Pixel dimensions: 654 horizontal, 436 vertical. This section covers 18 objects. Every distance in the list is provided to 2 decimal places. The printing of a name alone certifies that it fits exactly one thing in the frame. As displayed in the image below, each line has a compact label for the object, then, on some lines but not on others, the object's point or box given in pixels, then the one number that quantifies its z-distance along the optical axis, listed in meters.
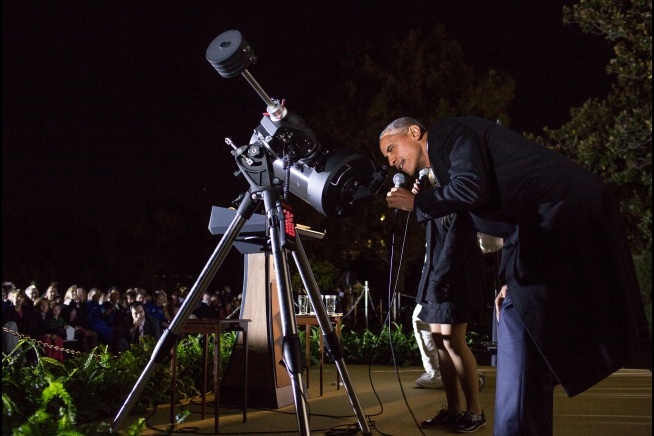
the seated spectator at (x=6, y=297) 9.55
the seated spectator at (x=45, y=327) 9.73
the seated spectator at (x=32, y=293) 10.99
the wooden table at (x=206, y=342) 3.97
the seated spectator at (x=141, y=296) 13.14
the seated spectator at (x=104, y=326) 11.32
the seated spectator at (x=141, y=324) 11.20
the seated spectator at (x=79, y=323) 11.06
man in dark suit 2.12
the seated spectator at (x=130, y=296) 13.25
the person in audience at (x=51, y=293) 11.86
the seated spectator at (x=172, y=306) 14.16
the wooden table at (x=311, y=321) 5.30
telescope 2.91
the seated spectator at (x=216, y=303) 15.08
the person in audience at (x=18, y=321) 8.98
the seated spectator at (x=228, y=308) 16.40
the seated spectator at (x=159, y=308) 12.47
